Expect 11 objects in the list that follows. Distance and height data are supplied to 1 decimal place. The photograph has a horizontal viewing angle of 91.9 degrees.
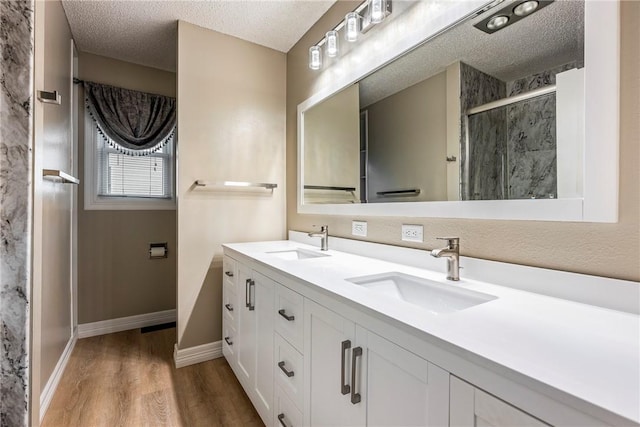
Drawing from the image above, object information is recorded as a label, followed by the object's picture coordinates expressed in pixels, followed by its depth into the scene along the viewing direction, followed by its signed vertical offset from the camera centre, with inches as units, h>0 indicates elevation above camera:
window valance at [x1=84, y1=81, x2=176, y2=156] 104.4 +34.3
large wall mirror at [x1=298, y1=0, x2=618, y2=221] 34.8 +14.0
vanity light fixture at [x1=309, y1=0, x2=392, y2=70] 60.9 +41.2
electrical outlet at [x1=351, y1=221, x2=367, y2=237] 69.1 -3.3
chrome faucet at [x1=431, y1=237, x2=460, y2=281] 44.9 -6.3
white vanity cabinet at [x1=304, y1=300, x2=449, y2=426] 27.4 -17.5
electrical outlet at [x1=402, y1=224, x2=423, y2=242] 55.7 -3.5
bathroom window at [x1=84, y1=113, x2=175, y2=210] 105.6 +13.4
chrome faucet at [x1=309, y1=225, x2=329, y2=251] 77.9 -5.8
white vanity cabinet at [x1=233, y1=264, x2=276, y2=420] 57.6 -25.7
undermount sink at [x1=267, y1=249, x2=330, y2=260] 75.4 -10.1
